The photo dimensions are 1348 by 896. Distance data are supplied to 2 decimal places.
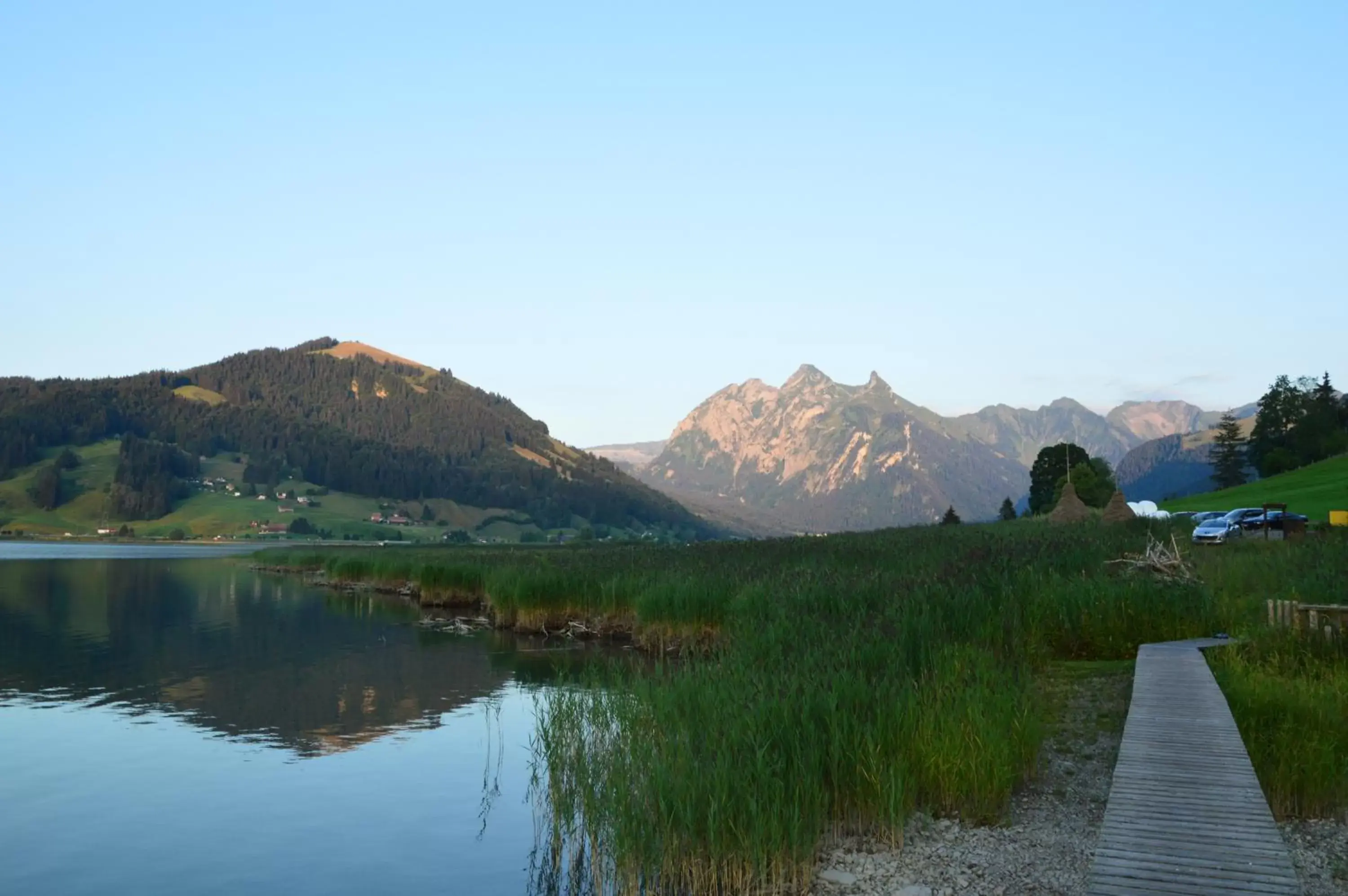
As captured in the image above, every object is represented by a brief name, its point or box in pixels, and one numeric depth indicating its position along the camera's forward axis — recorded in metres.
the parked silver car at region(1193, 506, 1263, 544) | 52.19
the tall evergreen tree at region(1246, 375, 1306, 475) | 126.75
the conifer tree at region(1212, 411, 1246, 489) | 145.62
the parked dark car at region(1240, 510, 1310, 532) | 50.19
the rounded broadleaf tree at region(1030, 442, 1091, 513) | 124.44
